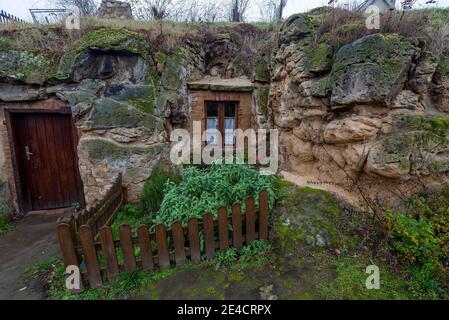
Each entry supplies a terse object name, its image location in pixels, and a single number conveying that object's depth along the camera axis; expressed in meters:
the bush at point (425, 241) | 2.28
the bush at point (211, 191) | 3.16
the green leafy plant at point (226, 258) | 2.89
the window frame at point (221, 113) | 5.85
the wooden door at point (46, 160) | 4.79
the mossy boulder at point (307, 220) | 2.94
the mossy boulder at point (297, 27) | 4.27
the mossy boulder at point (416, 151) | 2.96
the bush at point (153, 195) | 4.24
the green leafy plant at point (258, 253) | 2.90
